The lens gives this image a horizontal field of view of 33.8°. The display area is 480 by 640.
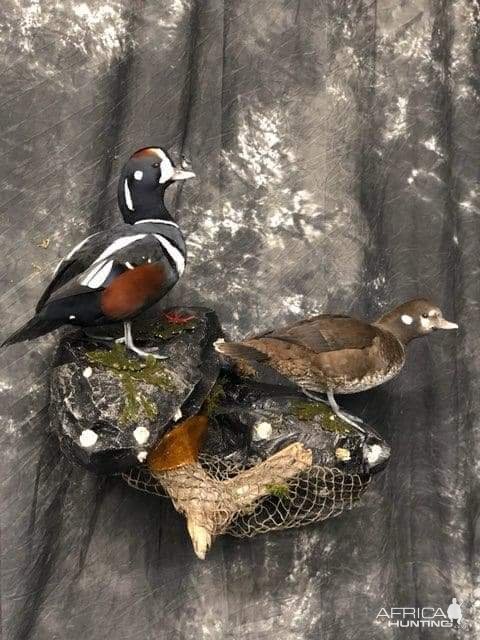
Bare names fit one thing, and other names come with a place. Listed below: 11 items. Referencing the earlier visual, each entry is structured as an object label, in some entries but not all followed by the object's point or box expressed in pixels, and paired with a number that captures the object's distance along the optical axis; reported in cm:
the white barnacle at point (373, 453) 151
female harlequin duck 146
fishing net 144
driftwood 144
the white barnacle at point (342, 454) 148
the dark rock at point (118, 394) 133
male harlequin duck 134
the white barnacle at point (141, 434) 133
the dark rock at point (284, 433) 148
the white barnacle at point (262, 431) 148
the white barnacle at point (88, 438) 132
